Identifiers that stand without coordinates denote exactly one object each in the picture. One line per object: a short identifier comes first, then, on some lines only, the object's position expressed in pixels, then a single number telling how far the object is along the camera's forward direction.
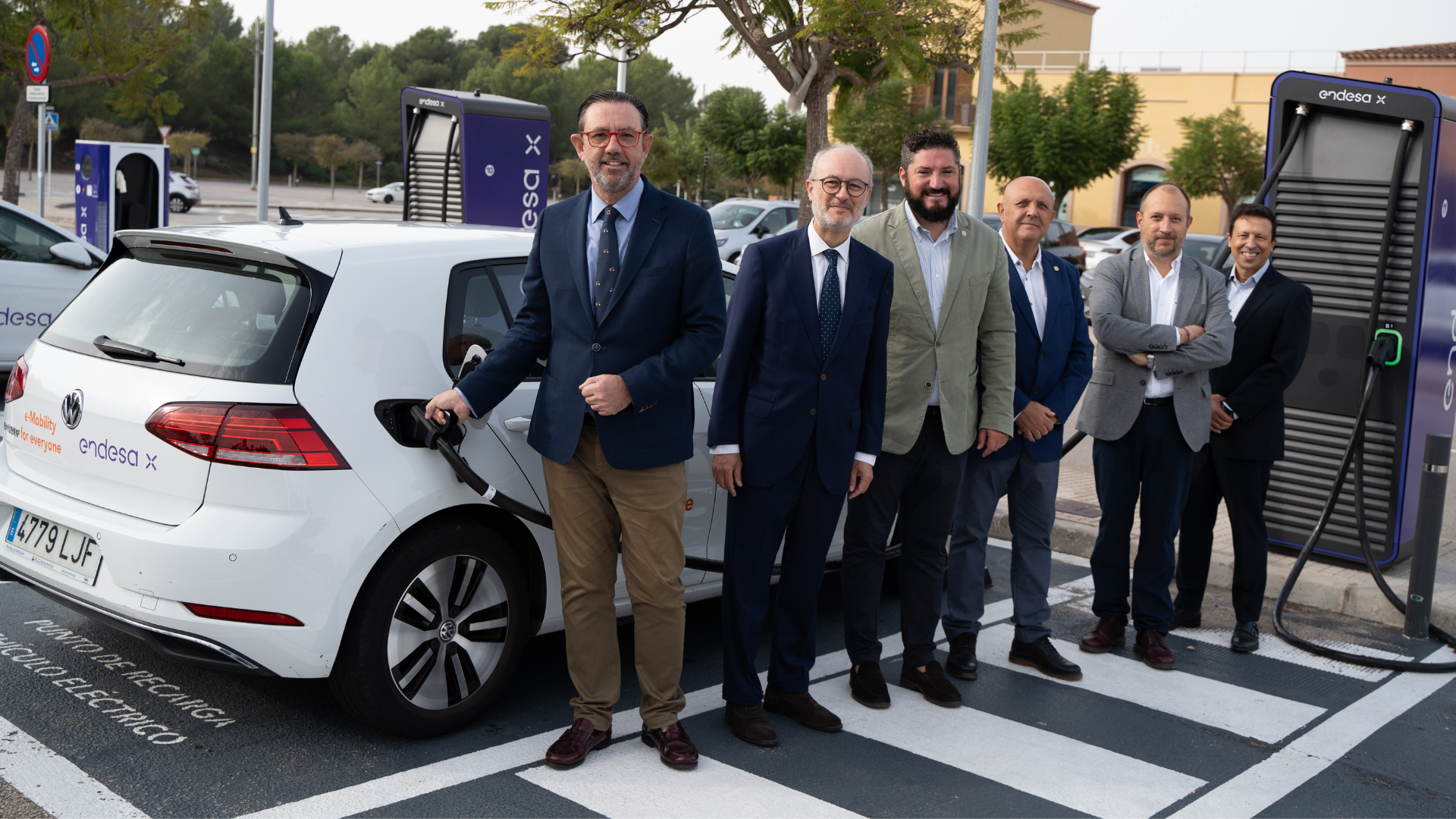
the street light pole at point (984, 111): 9.95
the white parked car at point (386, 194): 59.12
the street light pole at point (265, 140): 17.83
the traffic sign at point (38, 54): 14.06
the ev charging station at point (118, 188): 13.25
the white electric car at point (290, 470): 3.52
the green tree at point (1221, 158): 40.88
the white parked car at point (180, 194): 39.59
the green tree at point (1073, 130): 40.44
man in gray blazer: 5.13
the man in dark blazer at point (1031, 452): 4.86
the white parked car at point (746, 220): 22.56
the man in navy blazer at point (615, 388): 3.76
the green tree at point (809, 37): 12.94
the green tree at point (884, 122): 39.16
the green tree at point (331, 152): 67.38
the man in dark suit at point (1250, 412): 5.43
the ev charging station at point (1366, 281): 6.20
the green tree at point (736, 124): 41.19
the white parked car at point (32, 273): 9.09
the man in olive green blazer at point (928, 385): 4.47
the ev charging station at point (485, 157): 12.11
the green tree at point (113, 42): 18.31
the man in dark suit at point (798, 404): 4.08
